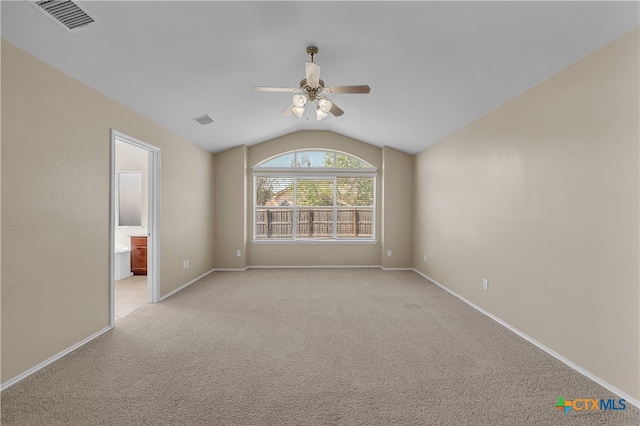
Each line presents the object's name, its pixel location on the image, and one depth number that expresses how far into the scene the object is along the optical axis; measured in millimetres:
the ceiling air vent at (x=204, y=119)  4207
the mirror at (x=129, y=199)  5801
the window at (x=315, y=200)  6438
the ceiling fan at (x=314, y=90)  2719
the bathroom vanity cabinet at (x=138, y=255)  5594
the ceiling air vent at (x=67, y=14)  1921
